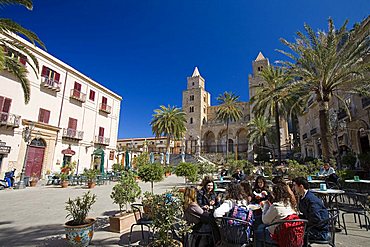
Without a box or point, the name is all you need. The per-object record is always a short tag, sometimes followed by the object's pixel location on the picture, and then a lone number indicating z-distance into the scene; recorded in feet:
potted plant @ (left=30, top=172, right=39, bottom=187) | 47.07
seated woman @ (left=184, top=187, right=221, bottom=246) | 9.81
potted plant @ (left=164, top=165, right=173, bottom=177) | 69.10
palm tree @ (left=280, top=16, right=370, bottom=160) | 35.78
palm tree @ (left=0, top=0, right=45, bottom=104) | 23.00
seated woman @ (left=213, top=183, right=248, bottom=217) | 9.75
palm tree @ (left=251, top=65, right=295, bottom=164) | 61.16
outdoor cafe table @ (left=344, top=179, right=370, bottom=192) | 28.63
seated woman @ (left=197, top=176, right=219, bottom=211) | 12.44
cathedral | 149.28
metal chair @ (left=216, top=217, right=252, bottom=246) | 8.88
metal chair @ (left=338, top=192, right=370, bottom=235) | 13.82
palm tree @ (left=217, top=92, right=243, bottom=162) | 118.21
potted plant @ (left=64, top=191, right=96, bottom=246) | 11.12
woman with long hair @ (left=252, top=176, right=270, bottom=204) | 14.18
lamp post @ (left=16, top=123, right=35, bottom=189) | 42.64
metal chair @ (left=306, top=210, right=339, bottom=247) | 8.80
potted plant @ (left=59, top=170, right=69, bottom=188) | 45.06
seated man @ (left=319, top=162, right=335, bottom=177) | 28.44
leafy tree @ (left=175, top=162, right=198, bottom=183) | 35.19
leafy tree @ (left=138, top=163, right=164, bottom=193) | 25.77
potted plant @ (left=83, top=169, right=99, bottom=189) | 43.88
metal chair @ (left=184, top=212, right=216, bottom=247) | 9.80
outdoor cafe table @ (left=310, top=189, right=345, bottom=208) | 15.81
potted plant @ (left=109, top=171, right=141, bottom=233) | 15.03
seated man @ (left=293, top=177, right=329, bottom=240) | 9.14
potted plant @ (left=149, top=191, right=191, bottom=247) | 8.58
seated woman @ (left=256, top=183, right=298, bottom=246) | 8.54
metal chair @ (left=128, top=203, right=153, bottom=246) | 11.65
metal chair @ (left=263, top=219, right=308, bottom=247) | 7.95
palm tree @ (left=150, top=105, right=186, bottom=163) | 106.22
